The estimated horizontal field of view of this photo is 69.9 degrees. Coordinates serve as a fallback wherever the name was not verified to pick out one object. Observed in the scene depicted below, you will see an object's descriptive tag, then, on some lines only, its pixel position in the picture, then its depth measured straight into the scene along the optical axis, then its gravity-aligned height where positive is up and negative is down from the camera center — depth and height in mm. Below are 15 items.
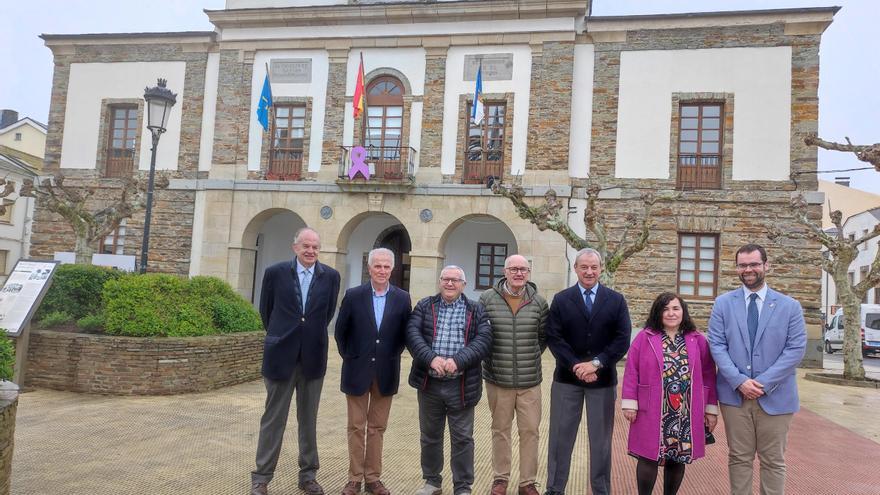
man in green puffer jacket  4773 -747
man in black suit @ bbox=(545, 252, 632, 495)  4656 -583
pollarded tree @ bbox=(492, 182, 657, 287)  13172 +1219
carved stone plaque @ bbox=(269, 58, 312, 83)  18672 +5670
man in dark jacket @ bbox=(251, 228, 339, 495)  4715 -648
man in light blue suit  4133 -515
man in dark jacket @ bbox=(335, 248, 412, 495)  4766 -718
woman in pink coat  4188 -740
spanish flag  17125 +4675
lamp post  10391 +2401
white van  24688 -1186
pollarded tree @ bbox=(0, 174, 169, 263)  13219 +756
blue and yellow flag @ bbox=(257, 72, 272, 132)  17547 +4260
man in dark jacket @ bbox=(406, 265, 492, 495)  4664 -767
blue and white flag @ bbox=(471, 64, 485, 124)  16328 +4314
